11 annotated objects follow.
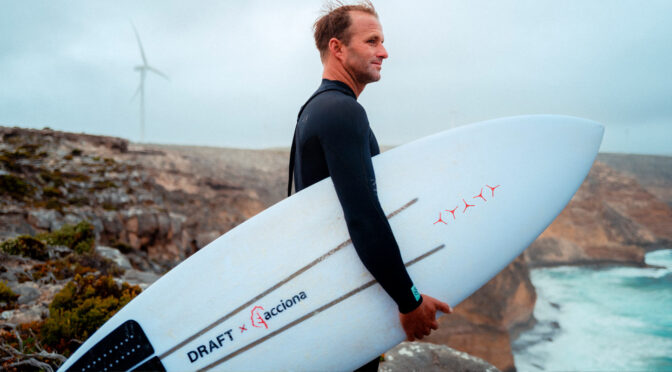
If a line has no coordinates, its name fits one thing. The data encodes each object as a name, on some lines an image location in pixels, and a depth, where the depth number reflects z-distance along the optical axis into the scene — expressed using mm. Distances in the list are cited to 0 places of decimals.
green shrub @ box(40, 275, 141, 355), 2674
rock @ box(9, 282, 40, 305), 3541
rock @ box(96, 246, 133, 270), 5885
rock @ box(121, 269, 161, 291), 4574
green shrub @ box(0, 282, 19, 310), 3338
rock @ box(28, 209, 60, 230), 7828
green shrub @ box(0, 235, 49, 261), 4980
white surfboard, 1484
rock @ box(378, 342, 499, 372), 3042
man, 1076
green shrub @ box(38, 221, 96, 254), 5934
